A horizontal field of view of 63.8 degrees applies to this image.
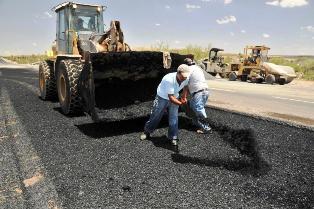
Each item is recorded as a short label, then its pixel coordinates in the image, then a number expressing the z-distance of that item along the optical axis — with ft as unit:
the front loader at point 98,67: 17.69
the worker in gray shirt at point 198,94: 16.96
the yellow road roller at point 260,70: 48.23
